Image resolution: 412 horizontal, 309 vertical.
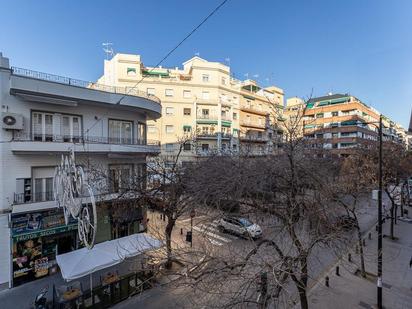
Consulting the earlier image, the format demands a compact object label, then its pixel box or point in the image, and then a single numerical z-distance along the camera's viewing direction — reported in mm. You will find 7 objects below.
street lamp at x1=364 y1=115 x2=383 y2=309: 9220
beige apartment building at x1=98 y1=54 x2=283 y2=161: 32750
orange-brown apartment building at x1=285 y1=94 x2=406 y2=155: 47406
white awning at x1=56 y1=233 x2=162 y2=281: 9219
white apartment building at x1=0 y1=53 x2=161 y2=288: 11117
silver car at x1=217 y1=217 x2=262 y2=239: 14882
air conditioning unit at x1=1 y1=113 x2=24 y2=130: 10906
